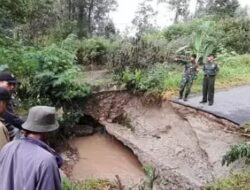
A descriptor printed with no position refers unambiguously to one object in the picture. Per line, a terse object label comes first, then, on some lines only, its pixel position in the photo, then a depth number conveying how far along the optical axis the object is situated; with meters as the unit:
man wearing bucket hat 1.23
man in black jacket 1.95
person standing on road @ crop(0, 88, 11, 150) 1.46
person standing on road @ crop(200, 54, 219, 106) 4.50
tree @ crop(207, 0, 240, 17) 10.66
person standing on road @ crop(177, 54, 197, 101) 4.76
